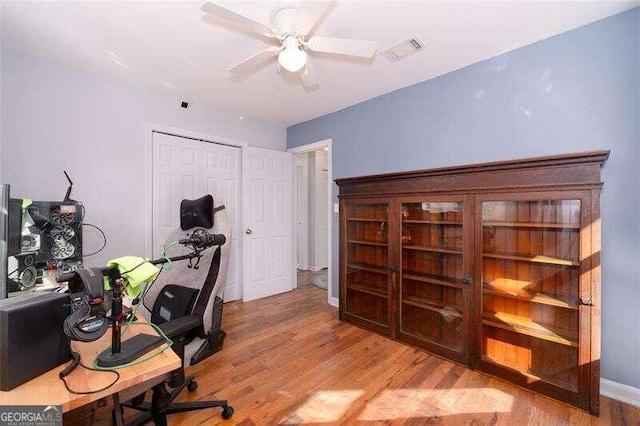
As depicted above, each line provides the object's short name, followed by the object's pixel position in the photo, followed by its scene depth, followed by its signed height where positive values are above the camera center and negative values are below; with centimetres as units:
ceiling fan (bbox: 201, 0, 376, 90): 170 +111
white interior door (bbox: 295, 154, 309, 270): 564 -16
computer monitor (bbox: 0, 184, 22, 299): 112 -9
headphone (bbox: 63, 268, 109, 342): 88 -32
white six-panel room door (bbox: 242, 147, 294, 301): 379 -13
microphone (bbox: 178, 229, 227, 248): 141 -14
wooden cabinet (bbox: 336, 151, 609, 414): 176 -43
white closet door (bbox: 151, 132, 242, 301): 315 +40
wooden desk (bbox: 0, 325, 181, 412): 82 -54
